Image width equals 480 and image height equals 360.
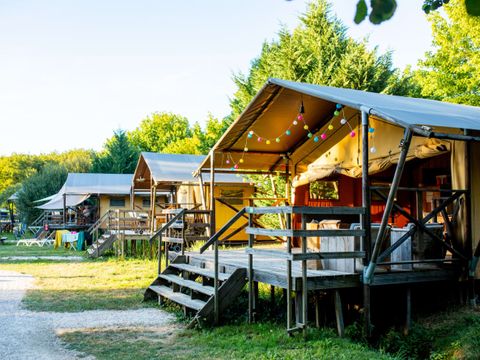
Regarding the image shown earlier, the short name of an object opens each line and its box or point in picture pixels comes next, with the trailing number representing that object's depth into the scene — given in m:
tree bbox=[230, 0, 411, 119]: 16.77
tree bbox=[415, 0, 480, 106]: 18.69
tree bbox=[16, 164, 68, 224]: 37.59
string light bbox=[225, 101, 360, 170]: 10.16
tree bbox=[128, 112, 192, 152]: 61.19
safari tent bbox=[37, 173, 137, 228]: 28.58
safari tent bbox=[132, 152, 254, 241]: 18.31
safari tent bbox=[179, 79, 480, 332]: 6.67
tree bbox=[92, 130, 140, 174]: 39.81
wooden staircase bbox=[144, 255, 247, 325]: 7.47
